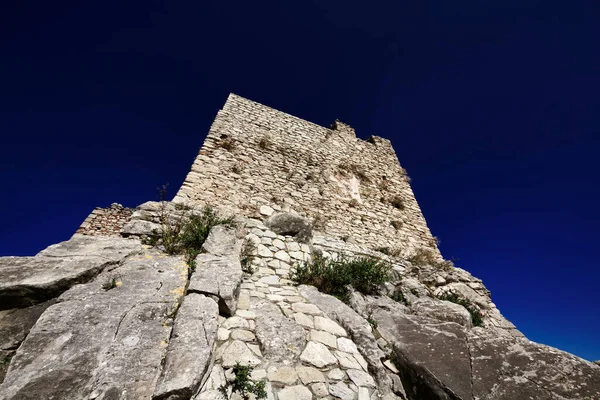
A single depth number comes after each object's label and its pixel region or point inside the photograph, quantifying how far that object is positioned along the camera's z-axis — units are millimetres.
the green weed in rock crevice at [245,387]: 2236
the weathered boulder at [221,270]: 3115
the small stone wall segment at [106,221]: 4609
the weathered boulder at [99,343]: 1930
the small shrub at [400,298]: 4875
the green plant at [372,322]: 3736
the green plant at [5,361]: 2152
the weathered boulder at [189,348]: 1989
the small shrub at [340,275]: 4477
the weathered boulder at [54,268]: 2723
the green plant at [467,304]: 5285
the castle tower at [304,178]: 6855
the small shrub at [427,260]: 6812
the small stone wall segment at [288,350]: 2447
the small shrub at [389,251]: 6805
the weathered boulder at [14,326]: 2264
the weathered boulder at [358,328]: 2860
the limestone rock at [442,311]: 4434
